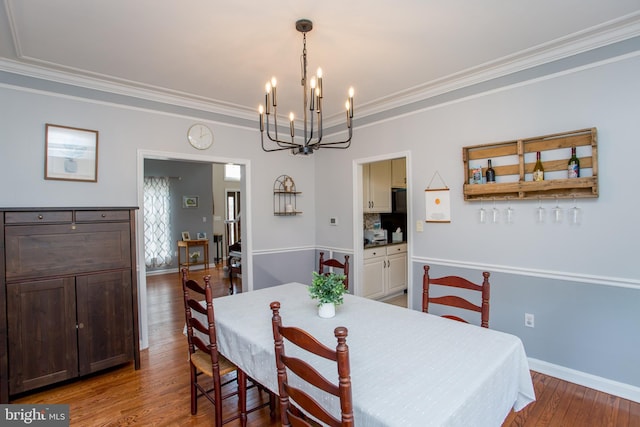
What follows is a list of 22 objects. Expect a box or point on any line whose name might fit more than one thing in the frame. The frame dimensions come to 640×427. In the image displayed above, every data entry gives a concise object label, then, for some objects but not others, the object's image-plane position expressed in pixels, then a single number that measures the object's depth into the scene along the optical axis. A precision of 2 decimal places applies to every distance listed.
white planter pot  1.99
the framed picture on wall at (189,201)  7.68
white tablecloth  1.11
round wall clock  3.68
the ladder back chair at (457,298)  1.93
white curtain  7.16
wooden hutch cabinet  2.40
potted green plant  1.96
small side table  7.39
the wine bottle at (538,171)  2.64
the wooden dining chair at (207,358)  1.94
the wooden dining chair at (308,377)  1.00
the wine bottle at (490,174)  2.92
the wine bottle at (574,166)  2.46
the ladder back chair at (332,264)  2.77
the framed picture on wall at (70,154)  2.84
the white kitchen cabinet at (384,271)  4.49
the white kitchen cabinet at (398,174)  5.40
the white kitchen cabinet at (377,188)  4.83
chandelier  1.92
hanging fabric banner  3.29
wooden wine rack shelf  2.45
